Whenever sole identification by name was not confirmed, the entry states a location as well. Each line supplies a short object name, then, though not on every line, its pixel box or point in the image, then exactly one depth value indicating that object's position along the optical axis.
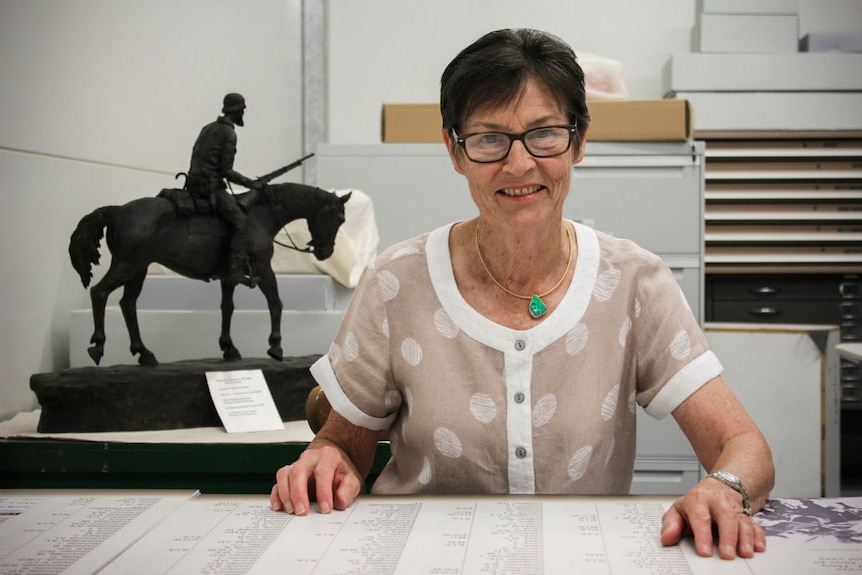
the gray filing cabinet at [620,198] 2.75
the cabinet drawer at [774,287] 3.53
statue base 1.70
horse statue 1.75
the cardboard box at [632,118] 2.76
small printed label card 1.78
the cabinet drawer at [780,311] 3.54
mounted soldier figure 1.81
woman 1.13
